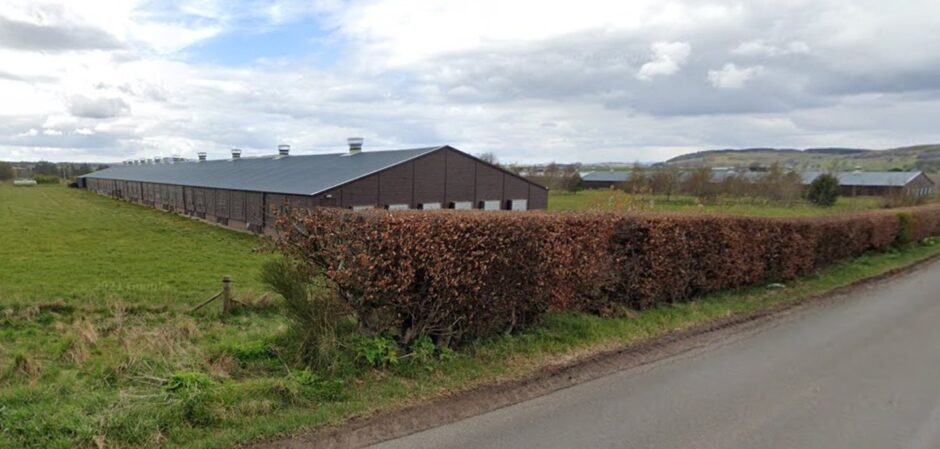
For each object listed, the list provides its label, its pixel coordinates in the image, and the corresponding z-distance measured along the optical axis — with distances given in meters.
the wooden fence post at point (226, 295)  8.69
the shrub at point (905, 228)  18.68
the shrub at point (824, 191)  55.53
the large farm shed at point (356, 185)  25.27
